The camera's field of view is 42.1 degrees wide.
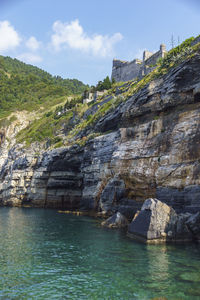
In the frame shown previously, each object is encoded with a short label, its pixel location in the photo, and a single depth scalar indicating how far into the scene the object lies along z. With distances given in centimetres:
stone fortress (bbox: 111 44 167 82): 7714
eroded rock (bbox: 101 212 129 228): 3108
